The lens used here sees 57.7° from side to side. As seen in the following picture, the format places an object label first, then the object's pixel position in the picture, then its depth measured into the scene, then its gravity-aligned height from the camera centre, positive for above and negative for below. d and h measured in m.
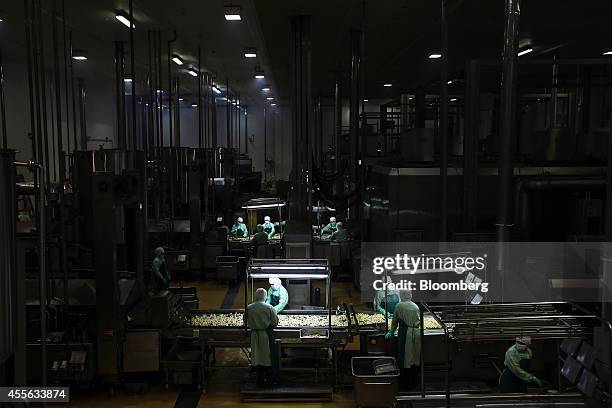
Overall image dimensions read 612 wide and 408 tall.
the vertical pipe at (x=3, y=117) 7.03 +0.61
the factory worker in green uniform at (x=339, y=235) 12.69 -1.70
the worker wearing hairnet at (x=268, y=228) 13.72 -1.66
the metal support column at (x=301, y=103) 9.80 +1.04
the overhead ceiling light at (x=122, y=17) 10.20 +2.73
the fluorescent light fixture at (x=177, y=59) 14.78 +2.85
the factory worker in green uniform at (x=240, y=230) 14.30 -1.77
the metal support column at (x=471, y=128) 7.56 +0.43
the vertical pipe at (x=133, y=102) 10.09 +1.07
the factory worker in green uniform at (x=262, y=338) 6.76 -2.16
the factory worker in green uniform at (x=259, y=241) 12.32 -1.77
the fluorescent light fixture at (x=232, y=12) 9.31 +2.50
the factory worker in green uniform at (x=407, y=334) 6.74 -2.11
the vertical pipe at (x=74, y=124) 7.90 +0.54
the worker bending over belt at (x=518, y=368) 5.58 -2.12
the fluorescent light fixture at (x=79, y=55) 14.27 +2.82
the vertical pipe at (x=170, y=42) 12.01 +2.59
